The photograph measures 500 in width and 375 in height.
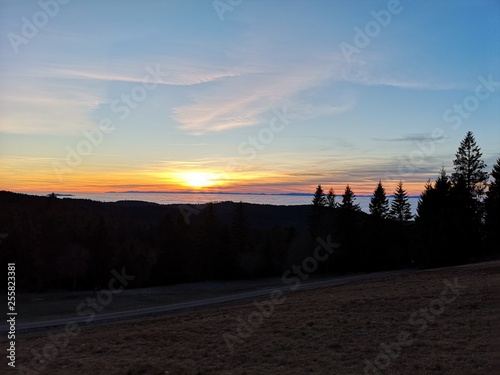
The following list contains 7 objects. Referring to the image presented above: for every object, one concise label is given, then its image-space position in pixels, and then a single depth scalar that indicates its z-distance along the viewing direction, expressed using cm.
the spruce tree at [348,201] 5403
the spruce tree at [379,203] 5519
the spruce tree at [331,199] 5774
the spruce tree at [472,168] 4619
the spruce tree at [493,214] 4144
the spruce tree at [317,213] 5544
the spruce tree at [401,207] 5850
